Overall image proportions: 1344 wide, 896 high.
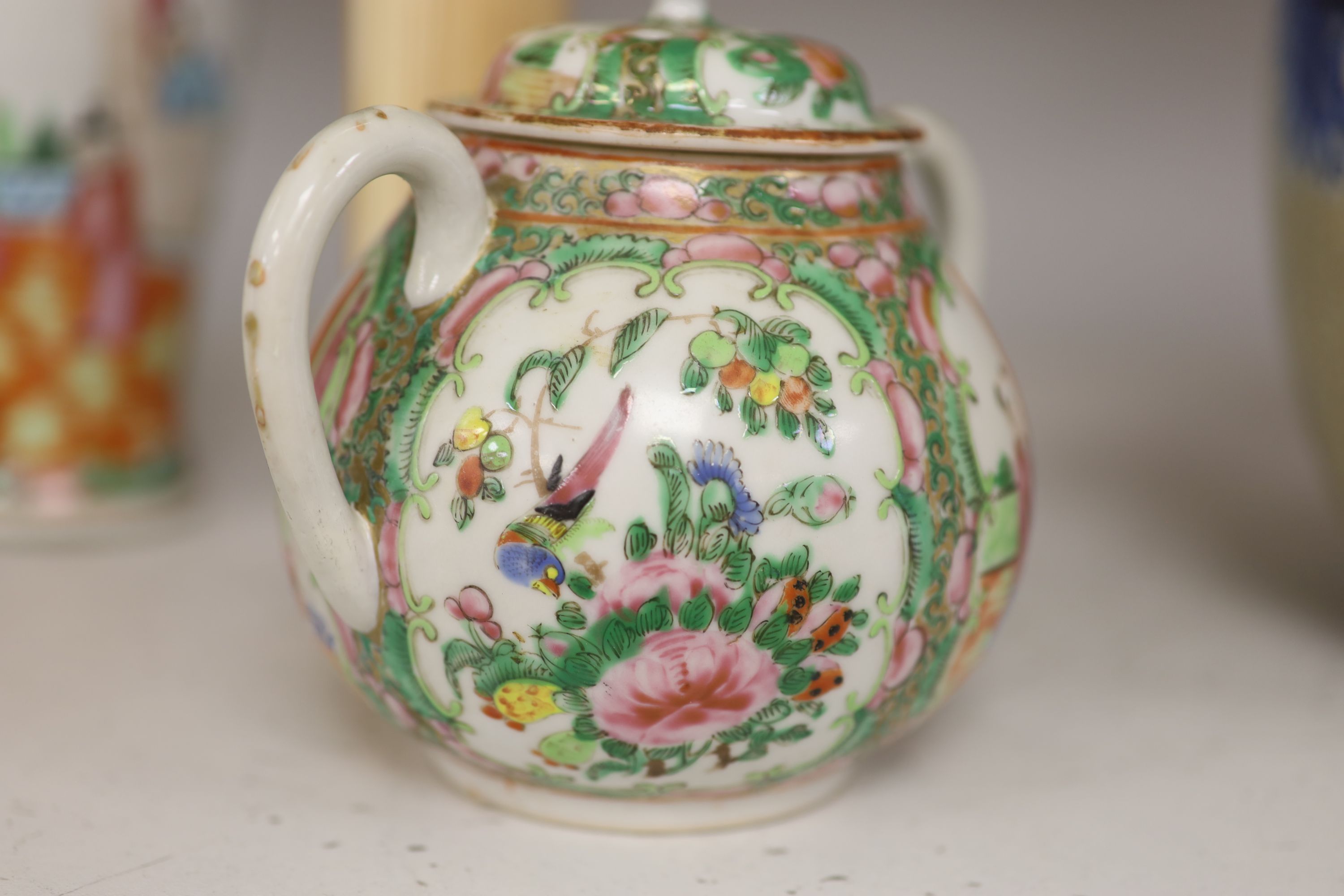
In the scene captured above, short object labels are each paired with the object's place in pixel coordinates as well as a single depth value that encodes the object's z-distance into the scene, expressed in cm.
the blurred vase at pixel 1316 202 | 42
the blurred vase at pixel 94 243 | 48
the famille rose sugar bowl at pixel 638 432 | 34
